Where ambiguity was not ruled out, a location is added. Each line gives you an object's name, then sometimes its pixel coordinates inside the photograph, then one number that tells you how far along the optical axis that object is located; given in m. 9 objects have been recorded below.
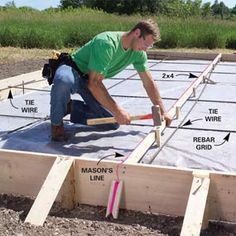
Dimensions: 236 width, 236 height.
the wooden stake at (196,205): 2.35
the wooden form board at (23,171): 2.97
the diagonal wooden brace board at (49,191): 2.58
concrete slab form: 2.61
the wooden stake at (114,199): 2.76
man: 3.43
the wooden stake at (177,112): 4.56
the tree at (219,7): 65.38
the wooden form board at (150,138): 3.12
